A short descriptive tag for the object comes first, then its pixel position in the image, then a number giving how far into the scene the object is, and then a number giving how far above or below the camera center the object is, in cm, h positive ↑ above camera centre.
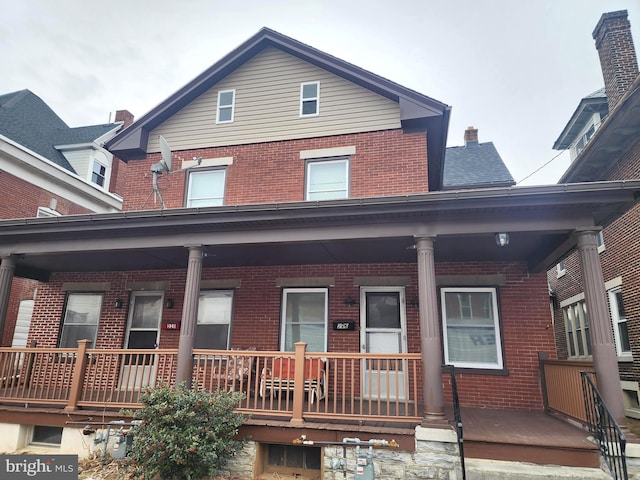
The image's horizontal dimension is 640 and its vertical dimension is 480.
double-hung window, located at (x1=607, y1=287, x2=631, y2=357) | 1051 +72
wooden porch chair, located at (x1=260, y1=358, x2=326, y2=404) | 681 -50
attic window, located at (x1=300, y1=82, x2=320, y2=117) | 955 +559
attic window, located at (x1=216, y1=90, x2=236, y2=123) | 1004 +566
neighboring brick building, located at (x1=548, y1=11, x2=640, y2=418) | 973 +475
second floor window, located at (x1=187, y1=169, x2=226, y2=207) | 962 +355
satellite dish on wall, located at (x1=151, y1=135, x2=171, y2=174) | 941 +406
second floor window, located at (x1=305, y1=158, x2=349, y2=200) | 896 +357
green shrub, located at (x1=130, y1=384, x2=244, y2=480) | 491 -113
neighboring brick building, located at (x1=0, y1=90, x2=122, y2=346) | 1223 +555
